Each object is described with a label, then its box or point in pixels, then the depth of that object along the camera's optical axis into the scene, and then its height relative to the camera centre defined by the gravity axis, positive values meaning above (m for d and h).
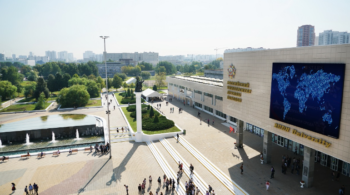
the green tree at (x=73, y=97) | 61.00 -7.79
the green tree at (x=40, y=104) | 60.08 -9.52
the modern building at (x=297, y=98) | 17.70 -2.98
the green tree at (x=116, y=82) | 89.94 -5.73
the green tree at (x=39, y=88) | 72.50 -6.46
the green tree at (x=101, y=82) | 91.96 -5.84
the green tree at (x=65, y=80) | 82.43 -4.46
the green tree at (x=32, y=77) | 116.31 -4.88
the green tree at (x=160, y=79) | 96.81 -4.97
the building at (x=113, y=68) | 175.74 -0.47
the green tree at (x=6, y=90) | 70.25 -6.80
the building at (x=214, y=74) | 84.56 -2.50
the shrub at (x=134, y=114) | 48.69 -9.93
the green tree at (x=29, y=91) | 75.56 -7.65
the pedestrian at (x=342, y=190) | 19.35 -10.41
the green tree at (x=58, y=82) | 81.50 -5.11
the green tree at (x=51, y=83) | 80.62 -5.43
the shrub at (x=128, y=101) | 66.44 -9.70
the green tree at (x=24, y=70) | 163.01 -1.69
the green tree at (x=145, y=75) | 143.98 -4.84
